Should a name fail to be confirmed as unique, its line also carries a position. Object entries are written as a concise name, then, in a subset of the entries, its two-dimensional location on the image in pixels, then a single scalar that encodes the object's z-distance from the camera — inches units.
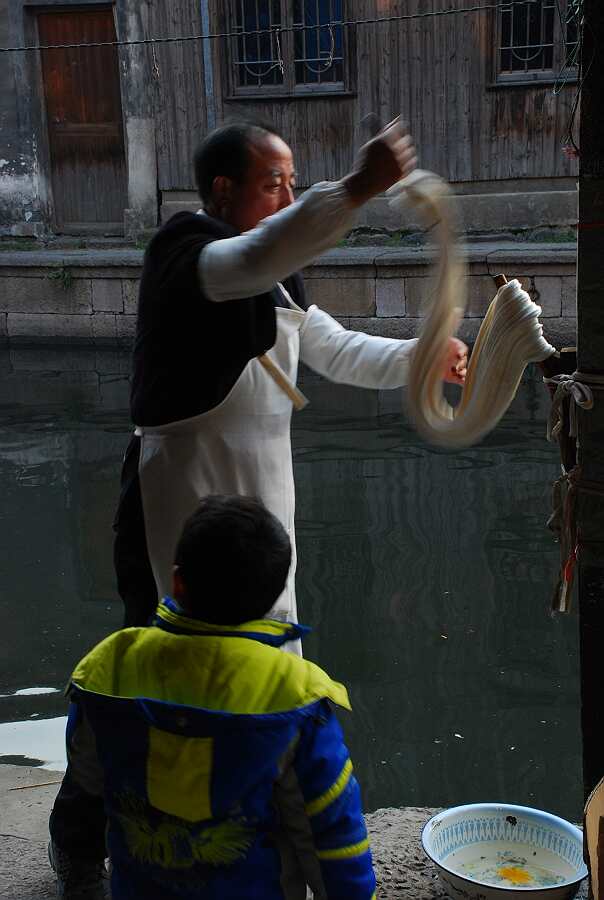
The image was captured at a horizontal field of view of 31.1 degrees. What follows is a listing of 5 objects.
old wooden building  450.6
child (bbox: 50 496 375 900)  61.0
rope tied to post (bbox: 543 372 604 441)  82.2
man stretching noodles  74.2
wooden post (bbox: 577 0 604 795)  78.8
